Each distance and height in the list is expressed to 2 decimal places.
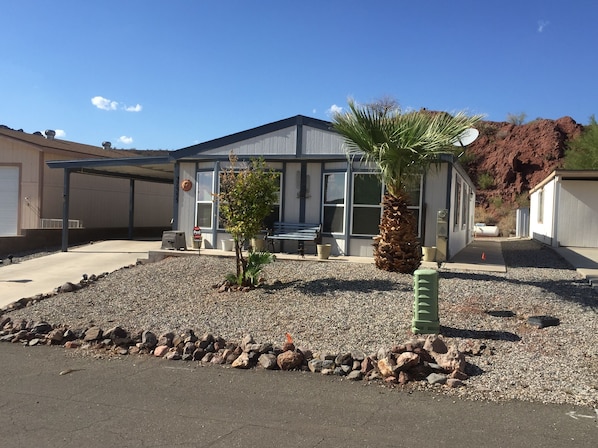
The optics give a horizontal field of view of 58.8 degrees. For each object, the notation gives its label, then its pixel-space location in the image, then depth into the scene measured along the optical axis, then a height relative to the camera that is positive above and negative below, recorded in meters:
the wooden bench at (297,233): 12.96 -0.23
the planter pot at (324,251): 12.34 -0.62
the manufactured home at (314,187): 12.73 +0.94
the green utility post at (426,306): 6.82 -1.00
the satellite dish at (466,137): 9.91 +1.82
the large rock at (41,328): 7.55 -1.64
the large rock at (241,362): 5.93 -1.58
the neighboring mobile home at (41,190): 18.70 +0.91
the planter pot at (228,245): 13.87 -0.64
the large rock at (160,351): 6.51 -1.63
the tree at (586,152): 33.59 +5.57
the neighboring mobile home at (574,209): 18.80 +0.88
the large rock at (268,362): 5.88 -1.56
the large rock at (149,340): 6.75 -1.57
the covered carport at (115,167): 15.69 +1.63
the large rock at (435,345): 5.94 -1.32
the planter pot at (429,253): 12.11 -0.57
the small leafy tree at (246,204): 9.34 +0.32
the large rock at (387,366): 5.44 -1.45
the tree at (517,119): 58.99 +12.52
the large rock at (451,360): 5.48 -1.38
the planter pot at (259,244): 13.61 -0.57
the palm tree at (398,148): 9.70 +1.47
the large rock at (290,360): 5.83 -1.52
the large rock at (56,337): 7.17 -1.66
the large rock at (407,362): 5.44 -1.38
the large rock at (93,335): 7.07 -1.59
